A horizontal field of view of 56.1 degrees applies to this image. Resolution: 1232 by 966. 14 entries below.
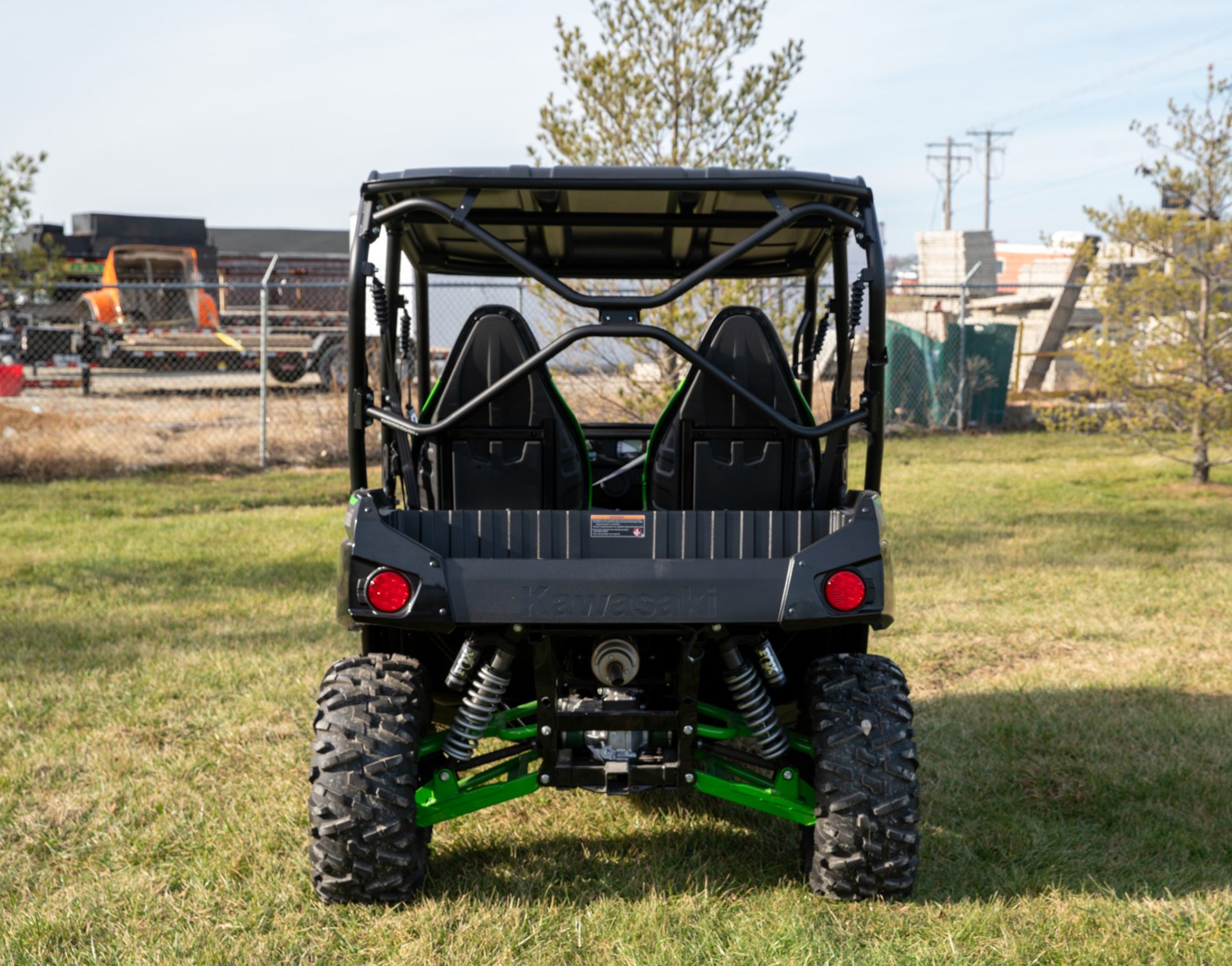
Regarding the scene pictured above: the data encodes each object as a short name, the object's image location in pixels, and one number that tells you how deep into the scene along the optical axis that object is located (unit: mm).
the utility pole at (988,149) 58906
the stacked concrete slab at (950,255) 21906
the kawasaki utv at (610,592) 2865
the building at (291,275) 21547
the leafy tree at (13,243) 10047
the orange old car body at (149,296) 19297
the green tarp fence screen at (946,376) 15211
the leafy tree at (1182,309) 10258
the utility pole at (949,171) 56469
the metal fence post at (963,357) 14289
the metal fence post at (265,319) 11438
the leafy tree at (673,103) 8602
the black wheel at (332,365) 15600
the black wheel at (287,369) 17891
